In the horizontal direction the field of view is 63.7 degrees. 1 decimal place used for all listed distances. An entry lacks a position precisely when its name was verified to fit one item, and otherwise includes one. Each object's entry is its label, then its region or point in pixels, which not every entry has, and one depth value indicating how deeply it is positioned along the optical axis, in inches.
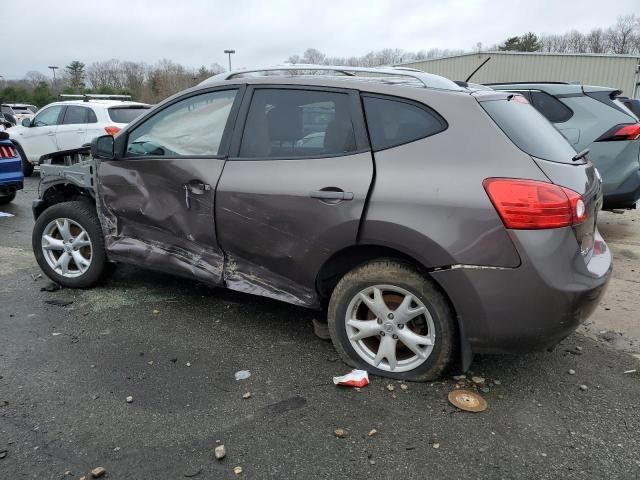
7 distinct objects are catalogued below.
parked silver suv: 226.2
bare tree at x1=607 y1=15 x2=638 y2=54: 2861.7
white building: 1069.1
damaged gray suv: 101.2
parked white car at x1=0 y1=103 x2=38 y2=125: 1050.1
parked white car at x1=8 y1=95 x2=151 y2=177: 399.5
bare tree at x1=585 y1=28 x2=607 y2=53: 2960.1
